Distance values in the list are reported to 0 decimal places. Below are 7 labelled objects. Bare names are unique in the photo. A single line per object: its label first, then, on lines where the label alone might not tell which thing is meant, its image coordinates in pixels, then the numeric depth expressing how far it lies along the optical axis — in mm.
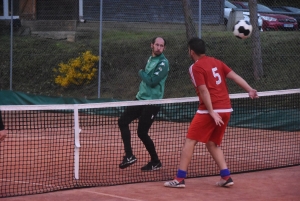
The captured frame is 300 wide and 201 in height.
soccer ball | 16657
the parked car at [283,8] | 41774
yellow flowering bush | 34709
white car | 34773
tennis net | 14248
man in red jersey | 13208
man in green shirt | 15065
